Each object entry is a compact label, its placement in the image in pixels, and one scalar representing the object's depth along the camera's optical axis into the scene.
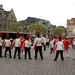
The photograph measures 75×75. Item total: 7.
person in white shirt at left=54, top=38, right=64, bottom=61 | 7.86
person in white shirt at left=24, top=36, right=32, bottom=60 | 8.39
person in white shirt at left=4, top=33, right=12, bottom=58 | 8.92
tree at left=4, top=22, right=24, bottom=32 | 42.44
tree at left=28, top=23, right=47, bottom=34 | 53.29
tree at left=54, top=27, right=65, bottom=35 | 66.32
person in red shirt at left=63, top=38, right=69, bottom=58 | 9.60
